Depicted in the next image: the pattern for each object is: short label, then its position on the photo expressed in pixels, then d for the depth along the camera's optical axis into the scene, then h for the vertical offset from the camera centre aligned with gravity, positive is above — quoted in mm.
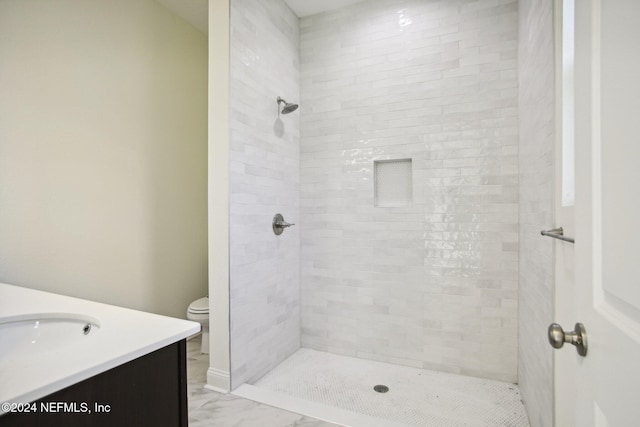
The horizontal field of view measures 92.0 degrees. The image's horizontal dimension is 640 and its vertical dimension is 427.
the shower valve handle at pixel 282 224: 2334 -100
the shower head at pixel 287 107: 2240 +755
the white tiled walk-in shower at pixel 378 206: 2021 +37
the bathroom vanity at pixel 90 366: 612 -369
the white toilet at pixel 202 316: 2266 -770
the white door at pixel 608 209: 412 +3
